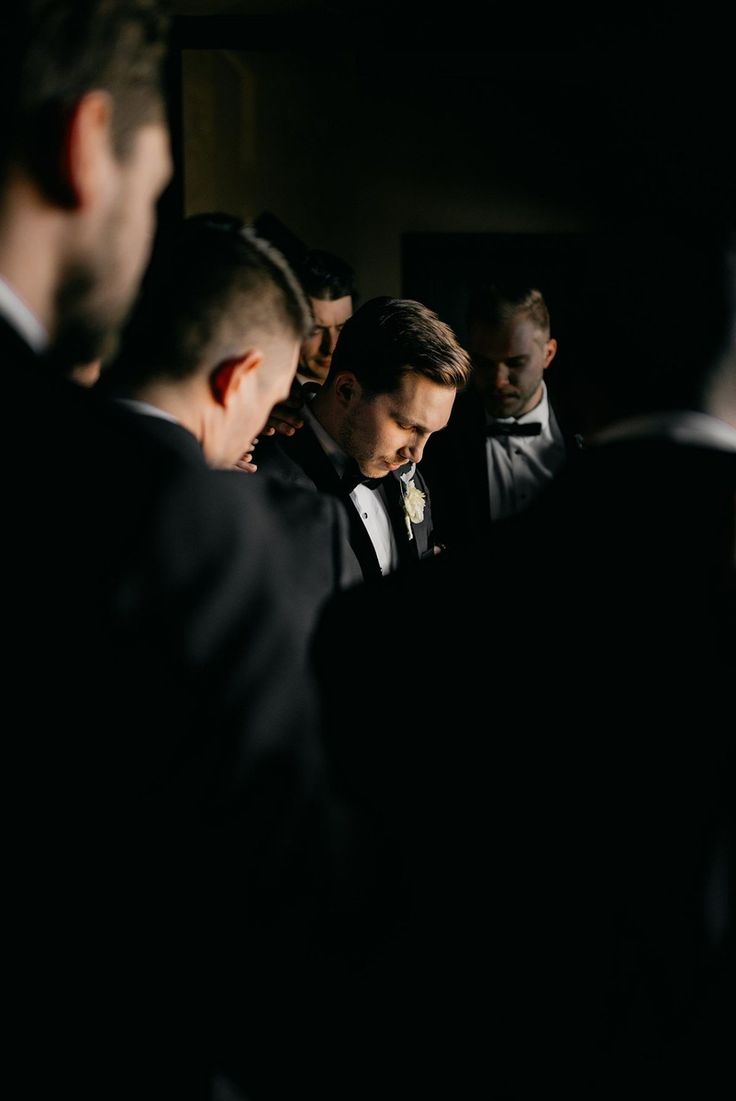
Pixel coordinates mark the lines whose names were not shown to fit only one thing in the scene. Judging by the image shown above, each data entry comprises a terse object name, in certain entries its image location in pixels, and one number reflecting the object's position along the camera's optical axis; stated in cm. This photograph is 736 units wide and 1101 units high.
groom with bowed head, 279
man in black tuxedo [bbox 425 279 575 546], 379
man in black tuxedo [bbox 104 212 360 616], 130
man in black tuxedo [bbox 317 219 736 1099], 104
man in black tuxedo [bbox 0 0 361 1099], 90
